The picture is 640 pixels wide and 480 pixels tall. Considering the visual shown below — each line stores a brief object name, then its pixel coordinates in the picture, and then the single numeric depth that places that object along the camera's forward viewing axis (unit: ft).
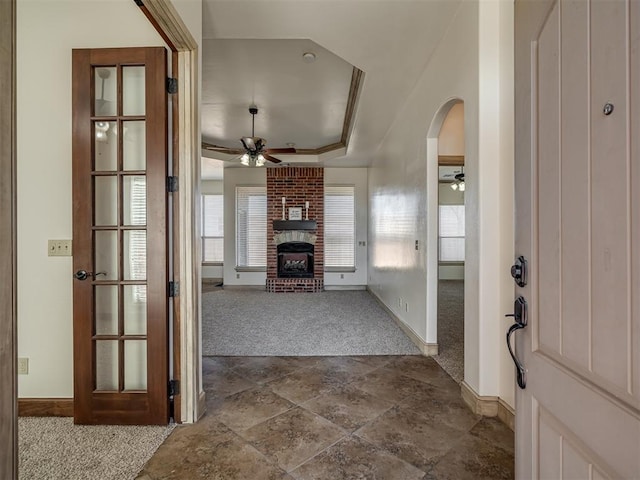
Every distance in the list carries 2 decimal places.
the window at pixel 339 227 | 23.32
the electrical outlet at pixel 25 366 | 6.72
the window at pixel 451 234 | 27.73
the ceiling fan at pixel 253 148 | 13.88
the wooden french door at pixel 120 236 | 6.19
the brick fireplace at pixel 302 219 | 22.80
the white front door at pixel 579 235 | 1.91
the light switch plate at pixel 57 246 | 6.71
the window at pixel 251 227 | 23.41
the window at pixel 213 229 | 27.58
